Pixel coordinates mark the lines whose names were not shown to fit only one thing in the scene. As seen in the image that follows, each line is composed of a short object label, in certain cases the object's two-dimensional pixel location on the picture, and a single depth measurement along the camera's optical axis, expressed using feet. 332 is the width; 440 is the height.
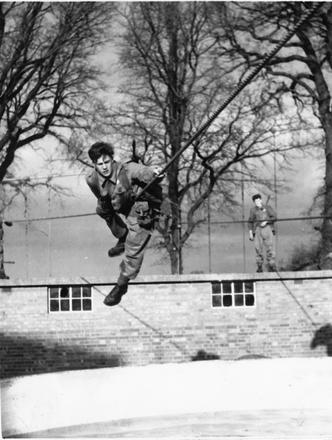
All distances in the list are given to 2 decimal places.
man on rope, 24.13
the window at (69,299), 49.73
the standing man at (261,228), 47.60
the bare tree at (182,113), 51.96
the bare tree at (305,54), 52.54
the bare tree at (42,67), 54.44
